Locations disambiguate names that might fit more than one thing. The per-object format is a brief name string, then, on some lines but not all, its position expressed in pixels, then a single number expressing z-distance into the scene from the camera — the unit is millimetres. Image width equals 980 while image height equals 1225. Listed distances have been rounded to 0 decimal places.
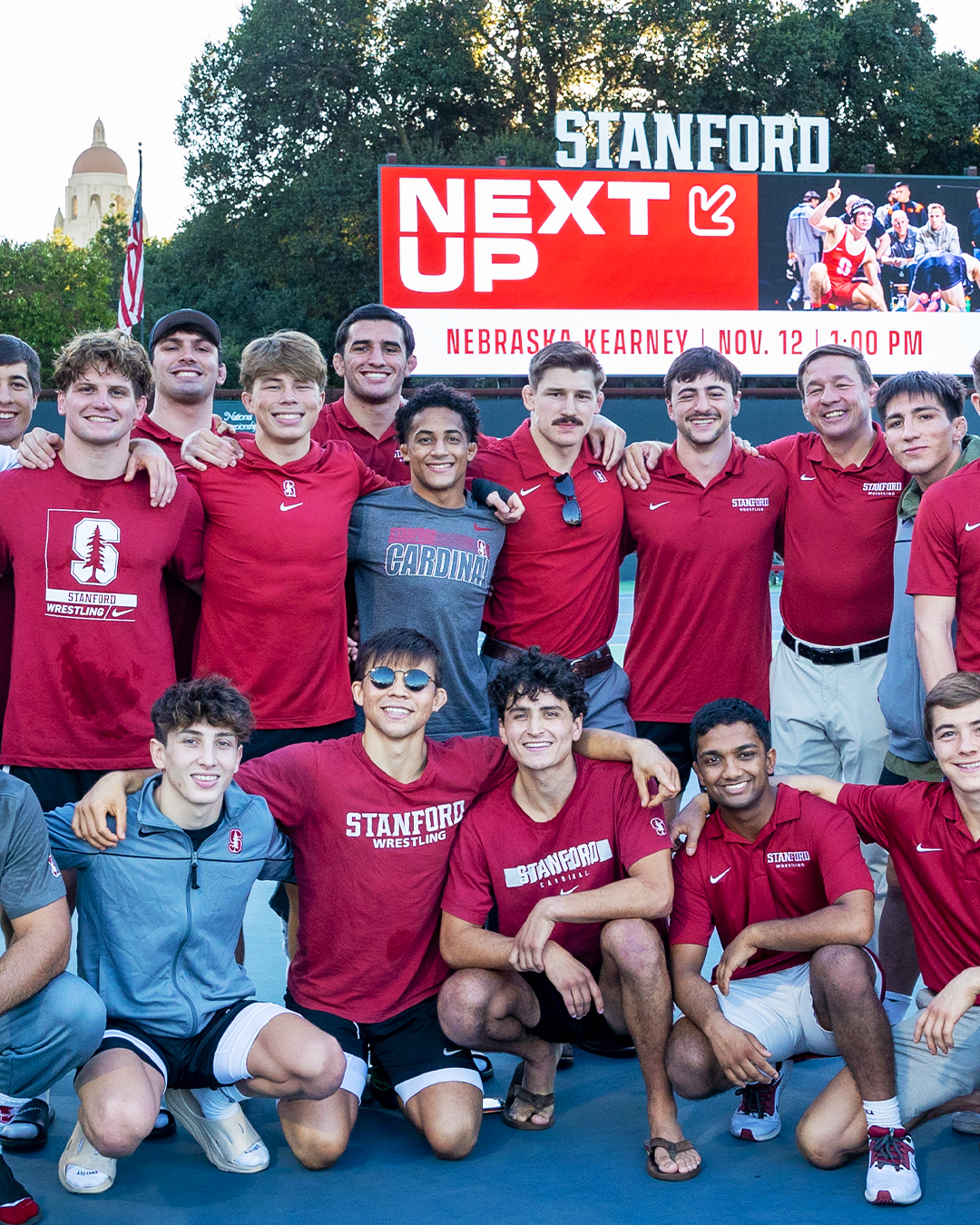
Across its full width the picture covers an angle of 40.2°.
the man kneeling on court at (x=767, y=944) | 4055
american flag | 24453
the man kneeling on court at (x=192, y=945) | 4070
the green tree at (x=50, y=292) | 48094
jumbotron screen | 20656
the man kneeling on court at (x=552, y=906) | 4254
